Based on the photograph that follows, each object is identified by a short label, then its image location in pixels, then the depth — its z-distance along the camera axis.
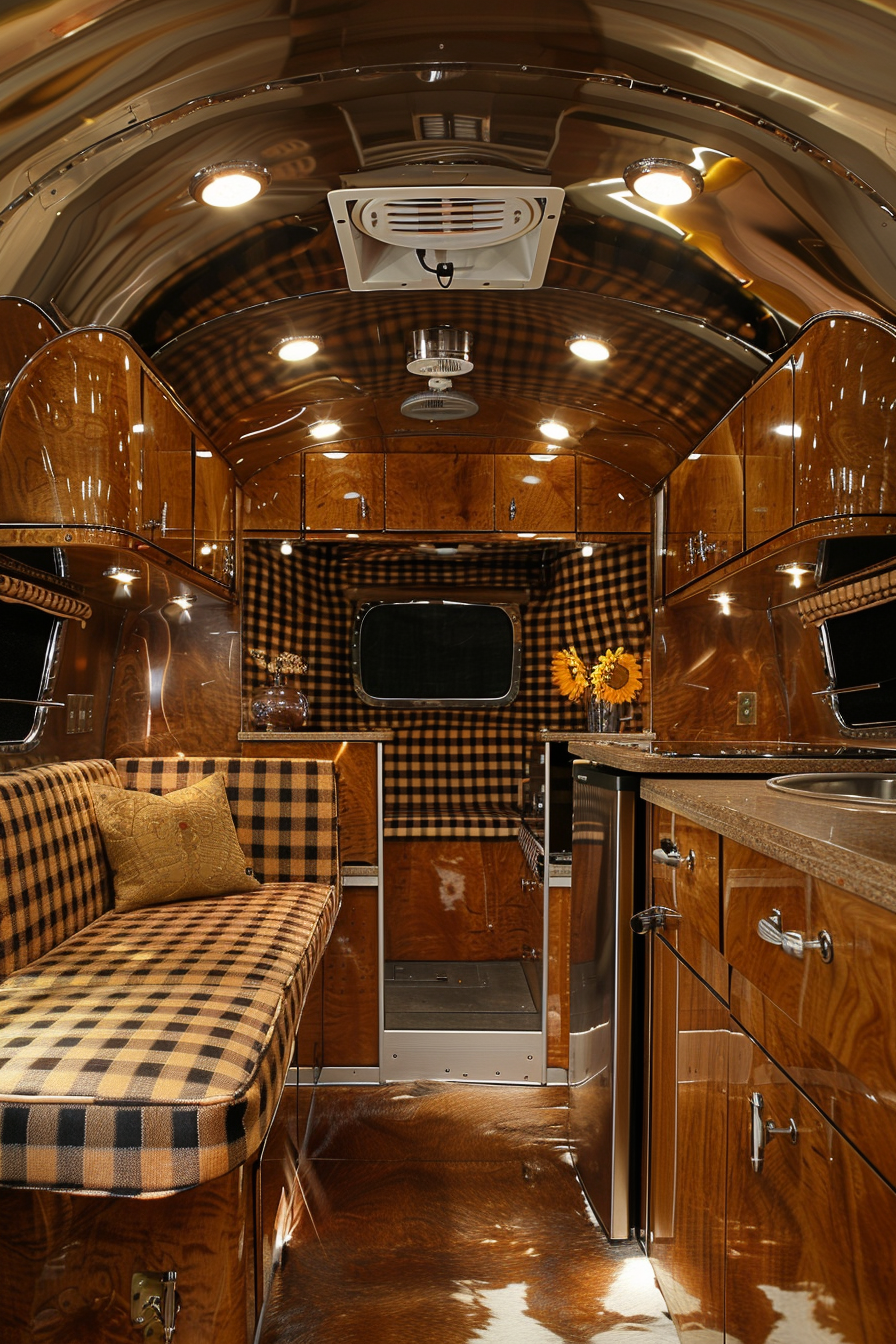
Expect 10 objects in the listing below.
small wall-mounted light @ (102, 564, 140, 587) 2.87
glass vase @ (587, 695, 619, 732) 3.81
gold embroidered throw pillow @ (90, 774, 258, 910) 2.47
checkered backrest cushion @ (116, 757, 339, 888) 2.90
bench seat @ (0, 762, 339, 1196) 1.27
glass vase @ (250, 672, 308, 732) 3.71
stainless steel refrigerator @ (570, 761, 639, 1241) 2.11
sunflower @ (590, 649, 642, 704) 3.92
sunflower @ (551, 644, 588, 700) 3.92
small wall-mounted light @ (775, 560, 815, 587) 2.84
